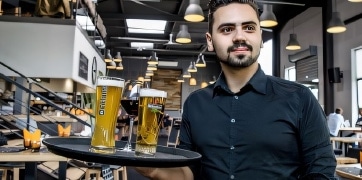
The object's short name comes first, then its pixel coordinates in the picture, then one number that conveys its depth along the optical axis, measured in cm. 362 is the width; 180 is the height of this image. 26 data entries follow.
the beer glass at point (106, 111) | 114
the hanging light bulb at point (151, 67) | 1764
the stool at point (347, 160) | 438
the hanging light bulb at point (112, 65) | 1567
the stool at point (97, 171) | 418
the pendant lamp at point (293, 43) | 991
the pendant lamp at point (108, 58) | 1411
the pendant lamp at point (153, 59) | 1450
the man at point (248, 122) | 126
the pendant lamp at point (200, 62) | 1462
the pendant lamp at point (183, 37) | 928
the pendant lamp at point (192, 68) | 1656
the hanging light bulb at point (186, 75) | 1885
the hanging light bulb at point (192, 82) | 1925
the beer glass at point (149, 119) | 114
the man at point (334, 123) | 821
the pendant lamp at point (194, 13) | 679
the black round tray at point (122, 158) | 91
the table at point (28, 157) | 261
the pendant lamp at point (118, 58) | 1511
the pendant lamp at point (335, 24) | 751
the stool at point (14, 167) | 375
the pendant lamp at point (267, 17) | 745
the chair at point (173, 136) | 990
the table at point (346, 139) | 738
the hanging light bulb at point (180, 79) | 2016
